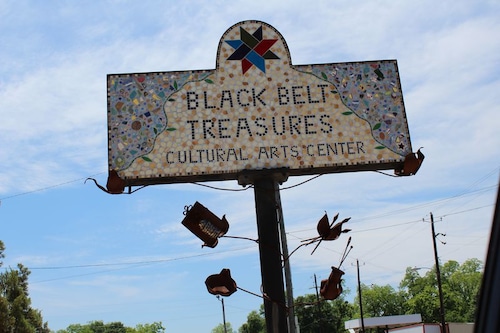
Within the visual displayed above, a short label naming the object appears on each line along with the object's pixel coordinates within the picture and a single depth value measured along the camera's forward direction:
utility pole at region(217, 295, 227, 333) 52.44
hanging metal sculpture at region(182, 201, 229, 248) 5.80
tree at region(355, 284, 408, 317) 86.81
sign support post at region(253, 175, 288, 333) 5.68
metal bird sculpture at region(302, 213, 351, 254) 5.89
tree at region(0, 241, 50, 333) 23.39
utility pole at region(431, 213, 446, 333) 31.58
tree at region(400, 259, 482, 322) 76.25
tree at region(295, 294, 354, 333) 68.94
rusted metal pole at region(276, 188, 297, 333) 6.01
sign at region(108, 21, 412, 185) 6.12
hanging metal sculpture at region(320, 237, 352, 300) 5.95
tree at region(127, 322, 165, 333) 102.38
